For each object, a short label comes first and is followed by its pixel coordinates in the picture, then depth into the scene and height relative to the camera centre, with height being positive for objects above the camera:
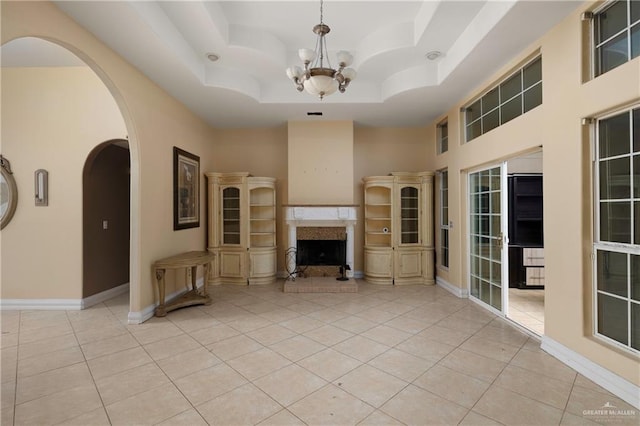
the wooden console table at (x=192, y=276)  3.85 -0.88
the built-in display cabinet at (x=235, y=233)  5.67 -0.37
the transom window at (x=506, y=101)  3.19 +1.40
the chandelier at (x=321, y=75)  2.75 +1.36
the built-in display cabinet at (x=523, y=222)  5.28 -0.19
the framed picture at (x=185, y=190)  4.50 +0.42
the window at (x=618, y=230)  2.21 -0.15
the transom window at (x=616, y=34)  2.21 +1.42
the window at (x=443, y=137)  5.54 +1.46
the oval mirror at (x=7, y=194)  4.05 +0.32
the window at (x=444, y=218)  5.44 -0.11
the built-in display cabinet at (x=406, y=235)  5.62 -0.44
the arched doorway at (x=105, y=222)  4.27 -0.10
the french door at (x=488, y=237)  3.79 -0.35
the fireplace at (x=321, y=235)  5.51 -0.42
